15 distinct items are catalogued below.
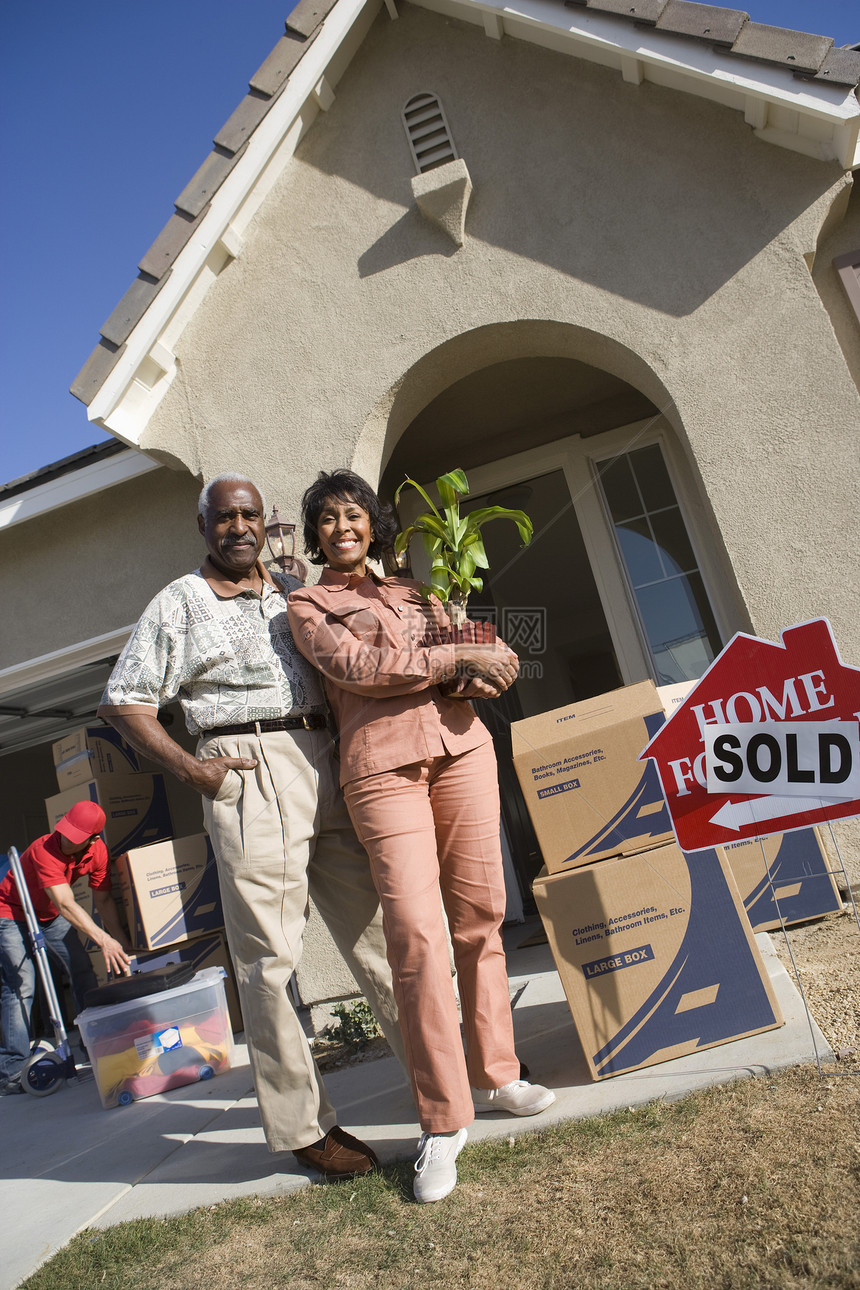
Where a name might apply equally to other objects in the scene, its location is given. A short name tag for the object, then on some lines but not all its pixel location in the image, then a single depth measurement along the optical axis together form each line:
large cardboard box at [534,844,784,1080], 2.27
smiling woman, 2.08
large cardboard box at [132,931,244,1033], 4.67
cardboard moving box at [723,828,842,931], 3.20
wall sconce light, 3.70
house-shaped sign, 2.07
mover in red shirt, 4.59
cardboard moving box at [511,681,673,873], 2.49
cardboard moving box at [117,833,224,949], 4.64
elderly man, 2.23
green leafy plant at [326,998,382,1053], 3.54
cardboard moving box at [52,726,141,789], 5.66
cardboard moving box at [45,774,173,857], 5.56
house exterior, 3.55
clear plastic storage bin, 3.78
